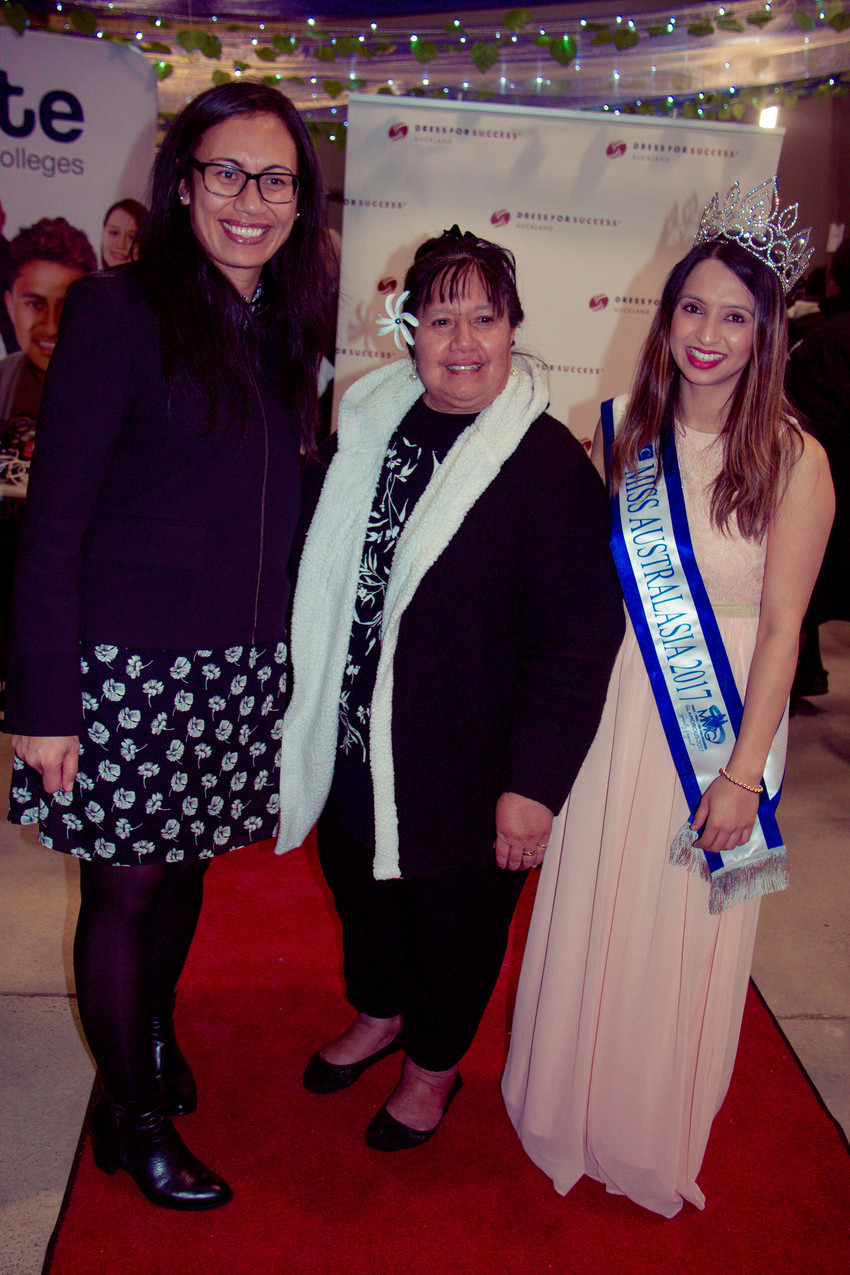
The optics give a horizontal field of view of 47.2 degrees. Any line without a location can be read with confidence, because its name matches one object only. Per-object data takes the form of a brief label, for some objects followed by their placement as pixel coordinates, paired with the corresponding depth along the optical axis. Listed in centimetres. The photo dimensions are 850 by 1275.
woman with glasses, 121
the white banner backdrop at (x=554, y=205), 321
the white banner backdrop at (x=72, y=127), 332
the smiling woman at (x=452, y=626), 137
